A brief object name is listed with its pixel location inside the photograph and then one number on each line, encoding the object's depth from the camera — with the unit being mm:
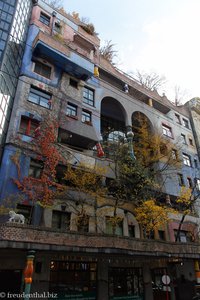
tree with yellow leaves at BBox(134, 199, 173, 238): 18125
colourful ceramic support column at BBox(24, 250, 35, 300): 10240
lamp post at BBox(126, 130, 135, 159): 21459
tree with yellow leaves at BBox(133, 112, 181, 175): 22656
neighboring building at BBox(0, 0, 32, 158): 16453
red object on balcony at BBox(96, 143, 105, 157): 20625
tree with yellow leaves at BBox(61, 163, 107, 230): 17109
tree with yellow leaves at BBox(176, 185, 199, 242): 21614
